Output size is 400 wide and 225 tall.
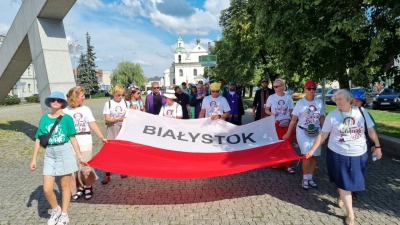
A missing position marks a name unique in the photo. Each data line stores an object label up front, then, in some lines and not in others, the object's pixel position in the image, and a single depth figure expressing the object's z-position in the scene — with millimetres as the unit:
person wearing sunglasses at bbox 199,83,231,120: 7336
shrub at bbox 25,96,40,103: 53125
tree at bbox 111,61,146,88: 102375
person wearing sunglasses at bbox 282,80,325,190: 5664
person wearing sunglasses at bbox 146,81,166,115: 8469
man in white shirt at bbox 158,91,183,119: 7211
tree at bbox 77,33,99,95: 70938
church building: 139875
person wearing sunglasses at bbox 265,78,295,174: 6789
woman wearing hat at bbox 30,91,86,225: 4359
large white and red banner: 5203
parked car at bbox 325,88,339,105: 29791
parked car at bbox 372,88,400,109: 22453
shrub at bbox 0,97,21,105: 46062
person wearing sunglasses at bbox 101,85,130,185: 6389
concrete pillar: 10820
